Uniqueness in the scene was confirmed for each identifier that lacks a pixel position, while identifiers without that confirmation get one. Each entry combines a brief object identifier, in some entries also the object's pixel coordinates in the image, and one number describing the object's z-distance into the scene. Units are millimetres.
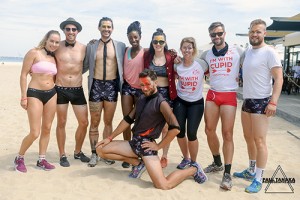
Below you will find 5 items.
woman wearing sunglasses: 5000
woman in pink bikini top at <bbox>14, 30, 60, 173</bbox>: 4918
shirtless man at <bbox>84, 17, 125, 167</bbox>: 5320
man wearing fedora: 5230
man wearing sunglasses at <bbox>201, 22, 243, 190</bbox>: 4668
